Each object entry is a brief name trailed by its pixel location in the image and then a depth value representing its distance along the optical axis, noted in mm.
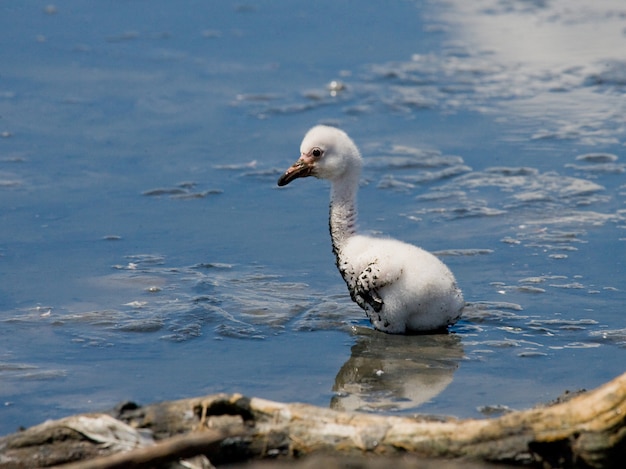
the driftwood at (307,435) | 8508
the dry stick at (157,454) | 8016
